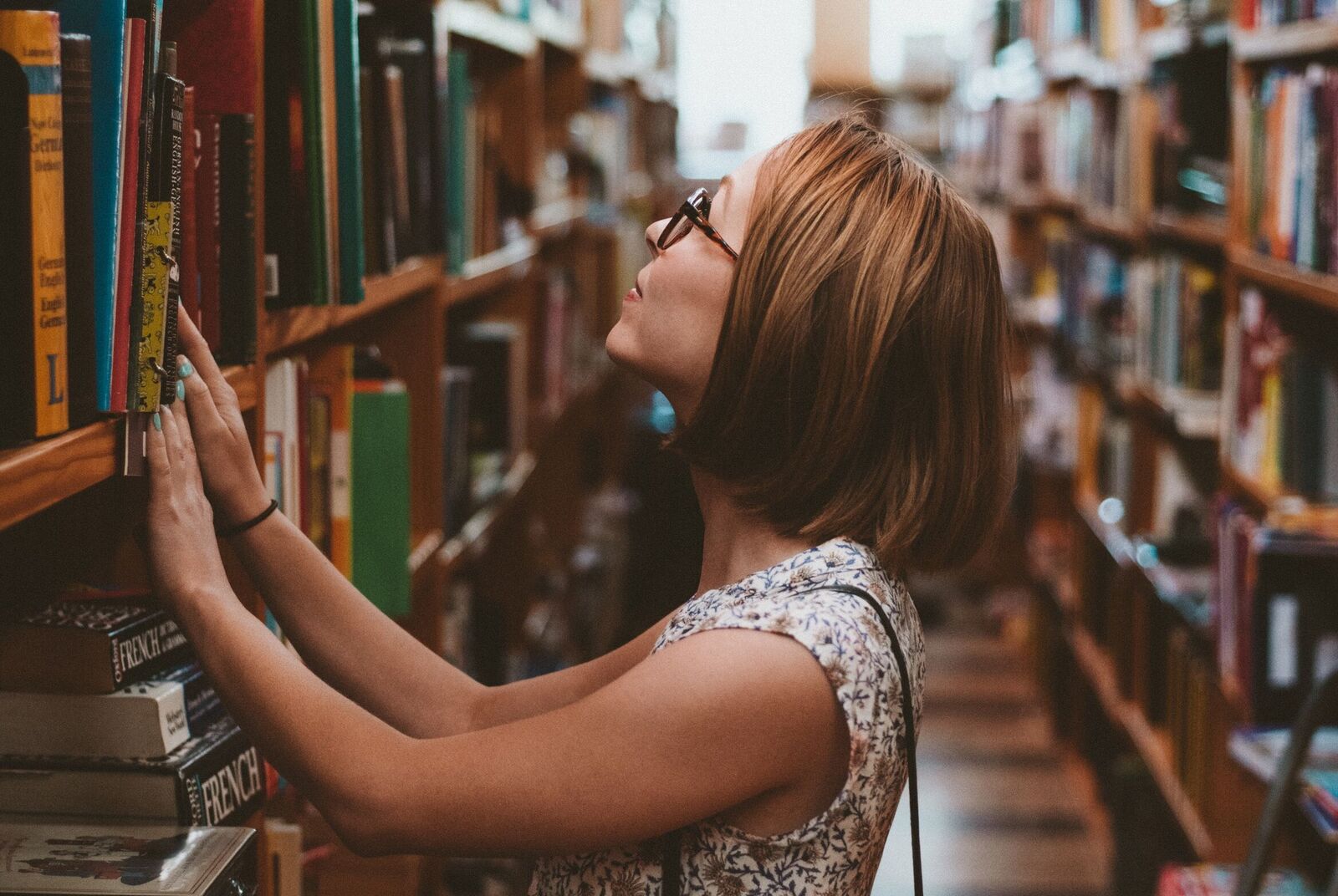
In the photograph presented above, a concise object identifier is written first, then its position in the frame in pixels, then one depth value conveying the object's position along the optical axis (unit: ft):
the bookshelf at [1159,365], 7.95
